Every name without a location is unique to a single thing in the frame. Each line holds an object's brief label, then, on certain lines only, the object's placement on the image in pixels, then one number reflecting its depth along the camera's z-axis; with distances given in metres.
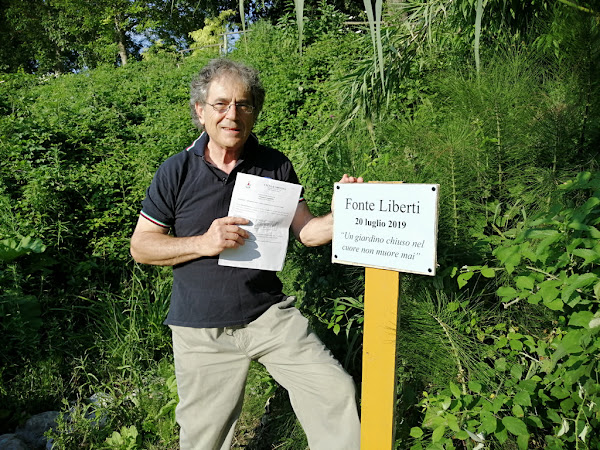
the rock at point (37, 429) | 2.67
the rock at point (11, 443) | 2.47
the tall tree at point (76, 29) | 17.84
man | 1.87
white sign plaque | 1.46
